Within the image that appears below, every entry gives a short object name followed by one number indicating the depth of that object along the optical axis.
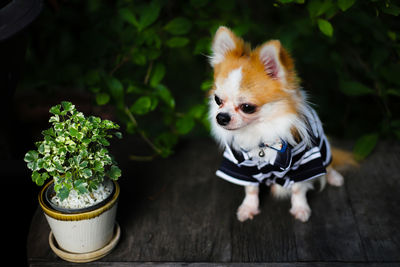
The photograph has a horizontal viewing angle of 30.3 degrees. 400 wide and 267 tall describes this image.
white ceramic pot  0.85
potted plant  0.84
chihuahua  0.86
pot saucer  0.89
